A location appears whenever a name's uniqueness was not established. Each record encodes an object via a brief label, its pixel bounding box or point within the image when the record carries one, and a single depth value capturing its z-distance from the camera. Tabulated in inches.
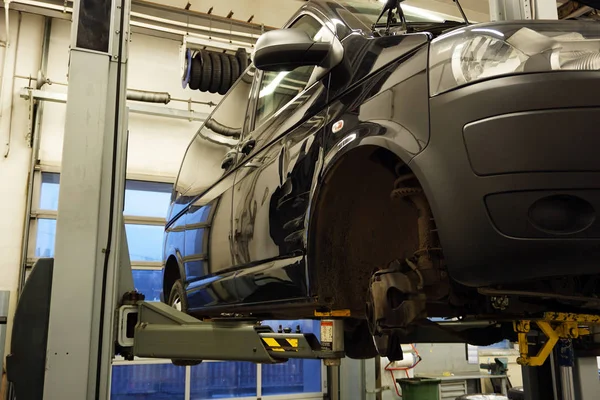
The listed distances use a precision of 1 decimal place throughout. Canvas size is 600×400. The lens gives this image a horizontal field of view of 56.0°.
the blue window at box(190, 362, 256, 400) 245.4
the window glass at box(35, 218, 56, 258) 226.8
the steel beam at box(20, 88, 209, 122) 232.5
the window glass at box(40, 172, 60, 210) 232.1
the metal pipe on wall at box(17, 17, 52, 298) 221.0
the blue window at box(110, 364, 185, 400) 234.2
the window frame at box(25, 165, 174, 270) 225.3
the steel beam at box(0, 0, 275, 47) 236.7
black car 47.4
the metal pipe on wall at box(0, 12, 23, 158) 230.4
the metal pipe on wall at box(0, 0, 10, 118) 230.8
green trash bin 207.8
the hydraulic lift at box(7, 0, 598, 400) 76.6
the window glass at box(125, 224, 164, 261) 244.8
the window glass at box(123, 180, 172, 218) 247.9
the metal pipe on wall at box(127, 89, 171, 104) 247.6
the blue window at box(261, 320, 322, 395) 253.8
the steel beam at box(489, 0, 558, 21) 112.2
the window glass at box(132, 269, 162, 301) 244.1
